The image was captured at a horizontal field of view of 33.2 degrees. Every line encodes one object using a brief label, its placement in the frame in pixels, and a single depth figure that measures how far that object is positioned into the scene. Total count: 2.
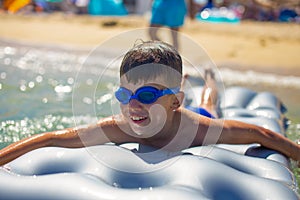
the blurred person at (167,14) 5.14
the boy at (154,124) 1.87
